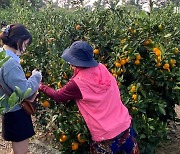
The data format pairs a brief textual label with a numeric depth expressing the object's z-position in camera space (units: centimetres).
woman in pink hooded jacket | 243
